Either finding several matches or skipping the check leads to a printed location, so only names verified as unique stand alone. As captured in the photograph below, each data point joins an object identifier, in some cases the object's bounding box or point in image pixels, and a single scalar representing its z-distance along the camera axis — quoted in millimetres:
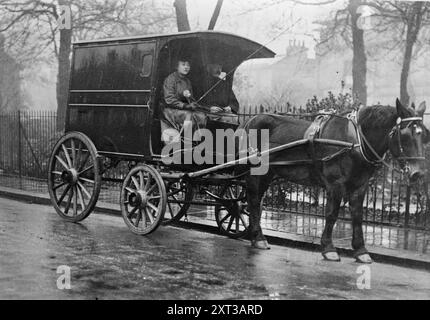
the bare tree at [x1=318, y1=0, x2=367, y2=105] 18906
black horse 6484
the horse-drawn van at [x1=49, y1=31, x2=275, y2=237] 8250
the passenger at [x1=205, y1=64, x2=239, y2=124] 9016
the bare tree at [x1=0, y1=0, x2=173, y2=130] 22745
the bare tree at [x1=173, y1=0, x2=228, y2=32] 14812
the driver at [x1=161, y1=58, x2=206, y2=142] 8172
